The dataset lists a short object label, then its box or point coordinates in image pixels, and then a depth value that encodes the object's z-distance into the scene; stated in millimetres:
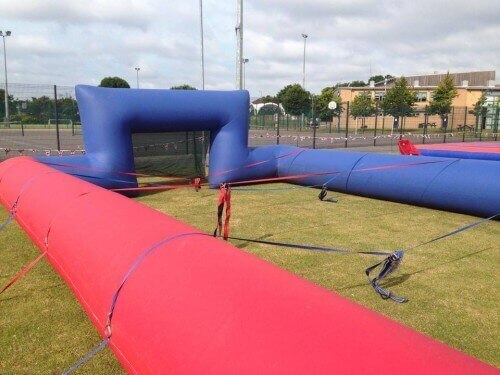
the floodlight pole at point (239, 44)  14812
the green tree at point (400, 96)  42156
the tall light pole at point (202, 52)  25778
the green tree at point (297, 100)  56531
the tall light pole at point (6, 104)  14502
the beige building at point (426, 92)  52312
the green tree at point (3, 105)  16641
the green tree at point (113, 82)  56703
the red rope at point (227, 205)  4569
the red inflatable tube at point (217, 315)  1376
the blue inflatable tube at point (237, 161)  6512
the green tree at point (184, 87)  72562
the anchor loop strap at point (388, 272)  3412
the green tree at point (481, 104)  28641
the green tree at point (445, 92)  42219
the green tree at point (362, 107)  38584
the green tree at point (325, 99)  50250
